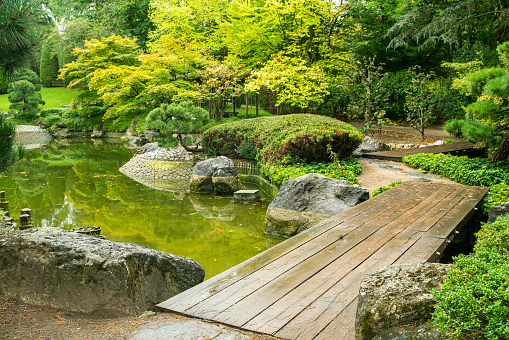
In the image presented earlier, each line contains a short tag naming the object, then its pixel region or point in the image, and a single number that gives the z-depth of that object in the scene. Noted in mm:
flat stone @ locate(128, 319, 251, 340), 2182
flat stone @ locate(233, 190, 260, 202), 8953
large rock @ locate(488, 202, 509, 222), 4602
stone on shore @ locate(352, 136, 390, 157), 12273
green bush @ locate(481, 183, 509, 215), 5629
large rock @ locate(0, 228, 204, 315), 2637
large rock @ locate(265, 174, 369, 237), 5875
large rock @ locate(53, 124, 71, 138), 23797
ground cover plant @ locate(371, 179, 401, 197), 6668
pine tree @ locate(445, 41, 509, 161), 6227
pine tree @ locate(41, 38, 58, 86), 34844
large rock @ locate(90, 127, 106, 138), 23953
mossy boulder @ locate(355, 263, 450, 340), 1857
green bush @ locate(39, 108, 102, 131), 24297
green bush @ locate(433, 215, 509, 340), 1487
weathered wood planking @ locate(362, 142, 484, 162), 10797
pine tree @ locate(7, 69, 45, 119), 23547
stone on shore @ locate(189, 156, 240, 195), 9703
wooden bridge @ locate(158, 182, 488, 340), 2359
